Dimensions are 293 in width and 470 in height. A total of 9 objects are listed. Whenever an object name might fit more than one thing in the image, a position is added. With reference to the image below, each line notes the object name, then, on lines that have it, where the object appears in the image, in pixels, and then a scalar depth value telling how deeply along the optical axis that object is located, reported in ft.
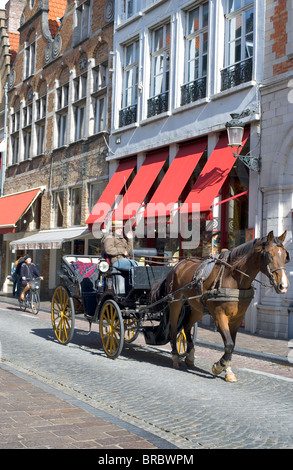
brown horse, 23.34
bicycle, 57.93
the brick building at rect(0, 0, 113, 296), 70.79
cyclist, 61.00
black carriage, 29.11
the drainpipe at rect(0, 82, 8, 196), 100.48
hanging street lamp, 42.32
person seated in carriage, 30.63
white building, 44.19
